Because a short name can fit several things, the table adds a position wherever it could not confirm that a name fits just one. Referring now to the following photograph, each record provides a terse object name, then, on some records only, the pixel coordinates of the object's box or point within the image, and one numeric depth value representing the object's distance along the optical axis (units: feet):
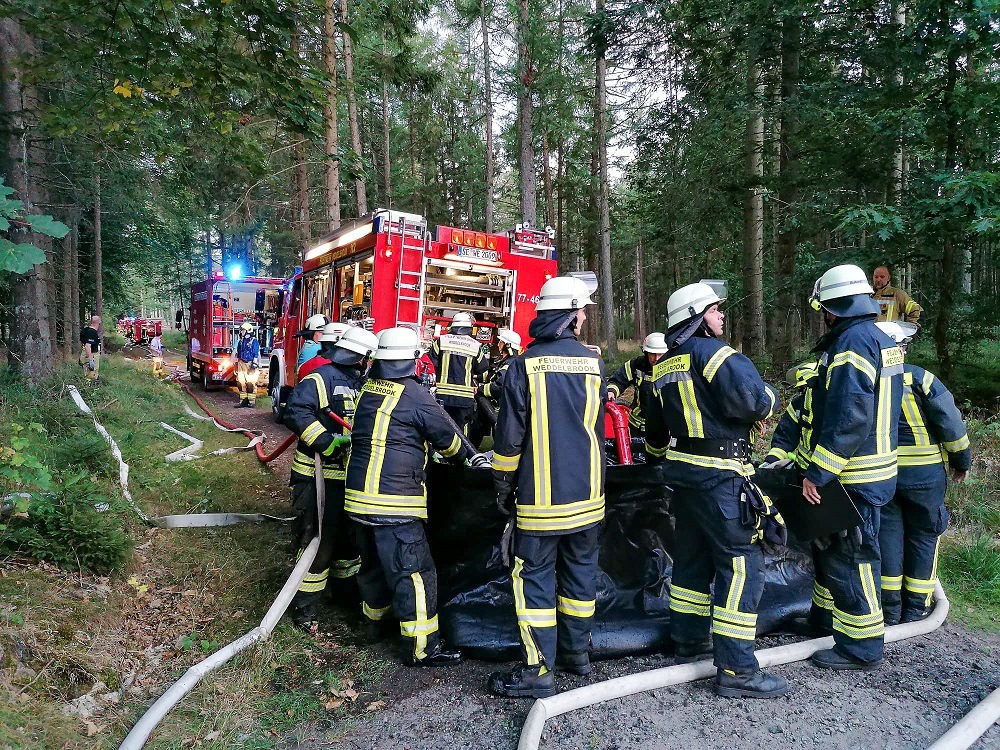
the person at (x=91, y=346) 36.37
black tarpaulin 11.16
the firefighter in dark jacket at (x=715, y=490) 9.64
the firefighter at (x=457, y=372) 23.13
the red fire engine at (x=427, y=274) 24.81
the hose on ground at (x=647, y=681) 8.45
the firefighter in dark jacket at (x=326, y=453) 12.81
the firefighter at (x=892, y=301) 21.76
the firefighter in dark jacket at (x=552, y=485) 9.95
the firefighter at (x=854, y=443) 10.19
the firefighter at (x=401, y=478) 11.02
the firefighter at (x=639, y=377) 16.07
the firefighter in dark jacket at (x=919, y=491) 12.19
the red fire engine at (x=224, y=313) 49.03
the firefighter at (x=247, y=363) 45.65
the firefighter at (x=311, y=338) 23.75
